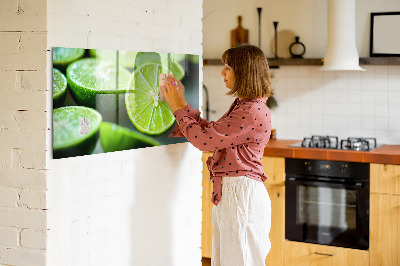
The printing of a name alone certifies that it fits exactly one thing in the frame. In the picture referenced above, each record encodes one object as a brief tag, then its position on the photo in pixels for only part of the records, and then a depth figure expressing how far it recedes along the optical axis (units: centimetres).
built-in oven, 407
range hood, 440
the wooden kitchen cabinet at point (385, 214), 394
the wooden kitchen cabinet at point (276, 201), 430
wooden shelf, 446
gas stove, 424
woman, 264
